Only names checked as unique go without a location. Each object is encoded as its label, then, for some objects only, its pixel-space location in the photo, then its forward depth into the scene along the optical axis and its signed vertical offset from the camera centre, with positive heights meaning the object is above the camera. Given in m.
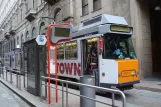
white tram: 11.58 +0.35
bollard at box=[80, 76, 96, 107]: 6.79 -0.78
